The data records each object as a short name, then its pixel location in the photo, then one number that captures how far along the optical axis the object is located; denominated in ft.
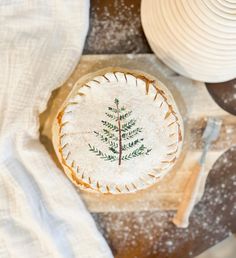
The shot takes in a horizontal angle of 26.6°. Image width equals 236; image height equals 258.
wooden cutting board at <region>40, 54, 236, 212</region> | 3.01
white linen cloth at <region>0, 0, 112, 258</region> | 2.82
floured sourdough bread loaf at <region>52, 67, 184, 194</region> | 2.69
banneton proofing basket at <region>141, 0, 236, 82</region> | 2.37
